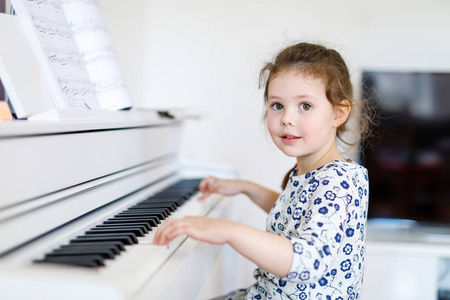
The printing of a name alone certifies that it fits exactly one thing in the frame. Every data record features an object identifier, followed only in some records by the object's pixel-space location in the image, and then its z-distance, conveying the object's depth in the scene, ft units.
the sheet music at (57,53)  3.99
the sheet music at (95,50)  5.05
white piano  2.22
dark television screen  8.37
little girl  2.94
